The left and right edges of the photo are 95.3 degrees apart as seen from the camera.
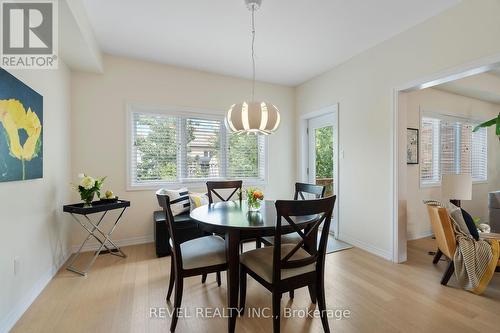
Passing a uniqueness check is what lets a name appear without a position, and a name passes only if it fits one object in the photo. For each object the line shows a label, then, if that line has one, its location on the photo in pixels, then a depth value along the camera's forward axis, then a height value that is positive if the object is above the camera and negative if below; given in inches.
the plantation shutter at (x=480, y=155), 175.8 +8.9
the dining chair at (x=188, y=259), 65.7 -28.3
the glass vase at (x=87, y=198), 104.2 -15.0
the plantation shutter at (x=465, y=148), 167.0 +13.8
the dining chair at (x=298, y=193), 87.6 -12.8
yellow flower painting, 63.5 +11.1
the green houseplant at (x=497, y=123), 107.4 +21.6
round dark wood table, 63.4 -18.2
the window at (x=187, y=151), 135.3 +9.8
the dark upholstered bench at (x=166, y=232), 115.7 -34.4
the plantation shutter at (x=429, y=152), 149.6 +9.7
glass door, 149.3 +9.8
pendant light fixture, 81.0 +17.9
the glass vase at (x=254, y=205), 85.4 -14.8
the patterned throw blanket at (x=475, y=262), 81.7 -35.0
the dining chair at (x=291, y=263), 55.8 -27.3
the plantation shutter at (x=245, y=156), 159.6 +6.9
